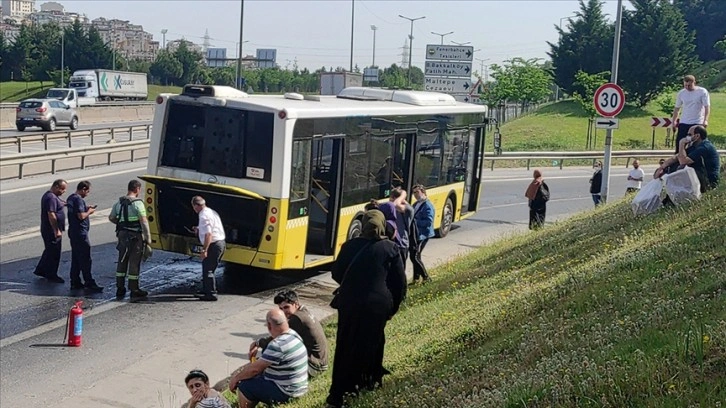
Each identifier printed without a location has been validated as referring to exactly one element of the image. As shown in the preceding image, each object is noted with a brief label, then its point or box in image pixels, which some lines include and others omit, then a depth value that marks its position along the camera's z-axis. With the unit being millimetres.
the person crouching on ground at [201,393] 7184
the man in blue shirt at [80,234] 13734
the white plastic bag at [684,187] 13234
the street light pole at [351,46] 63025
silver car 43812
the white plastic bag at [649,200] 13992
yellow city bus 13773
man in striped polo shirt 7734
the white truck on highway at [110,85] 69875
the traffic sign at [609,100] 21109
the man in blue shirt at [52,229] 14156
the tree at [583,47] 64812
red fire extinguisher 10648
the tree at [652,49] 59312
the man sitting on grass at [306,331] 8891
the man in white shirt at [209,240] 13094
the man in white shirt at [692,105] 14820
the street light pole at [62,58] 78250
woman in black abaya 7156
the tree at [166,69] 101250
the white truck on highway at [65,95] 52444
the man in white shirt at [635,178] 23859
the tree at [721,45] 64981
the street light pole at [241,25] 46116
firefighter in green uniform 13125
